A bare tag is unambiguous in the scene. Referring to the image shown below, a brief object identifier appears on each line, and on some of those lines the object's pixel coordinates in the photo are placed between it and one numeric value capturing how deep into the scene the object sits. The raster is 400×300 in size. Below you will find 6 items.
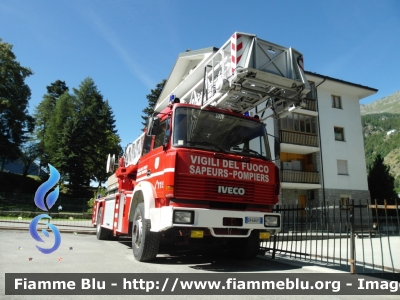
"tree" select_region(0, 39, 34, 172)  33.06
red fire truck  5.43
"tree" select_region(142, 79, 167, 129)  41.91
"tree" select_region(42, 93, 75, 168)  41.00
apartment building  21.98
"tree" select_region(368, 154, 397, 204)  27.88
